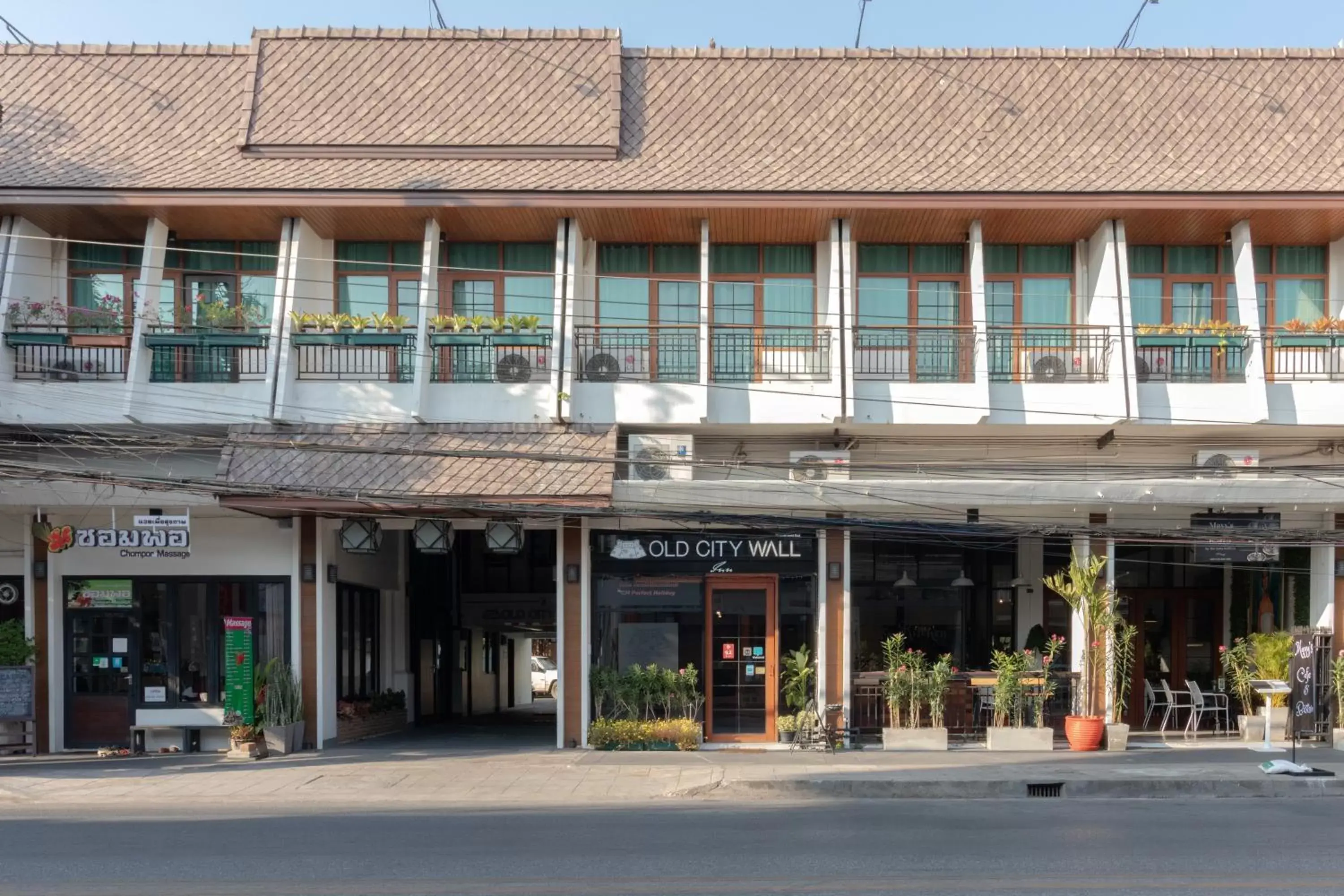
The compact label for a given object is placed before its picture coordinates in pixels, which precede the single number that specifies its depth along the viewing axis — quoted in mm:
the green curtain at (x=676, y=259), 21625
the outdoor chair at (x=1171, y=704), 21344
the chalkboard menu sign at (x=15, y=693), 19219
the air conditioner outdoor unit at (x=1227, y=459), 20531
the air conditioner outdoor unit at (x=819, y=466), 19781
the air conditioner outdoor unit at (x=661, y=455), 20062
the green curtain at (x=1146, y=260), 21375
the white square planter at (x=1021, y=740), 19922
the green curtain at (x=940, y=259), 21406
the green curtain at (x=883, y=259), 21422
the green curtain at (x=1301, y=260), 21344
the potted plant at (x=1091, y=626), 19922
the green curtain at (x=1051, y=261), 21469
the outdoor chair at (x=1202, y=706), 21141
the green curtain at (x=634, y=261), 21672
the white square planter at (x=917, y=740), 19953
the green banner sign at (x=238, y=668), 20141
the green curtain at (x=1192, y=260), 21359
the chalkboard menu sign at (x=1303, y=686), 17672
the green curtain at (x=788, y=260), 21547
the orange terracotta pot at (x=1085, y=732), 19797
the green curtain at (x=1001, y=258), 21516
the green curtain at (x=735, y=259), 21594
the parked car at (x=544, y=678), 42906
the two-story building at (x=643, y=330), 19609
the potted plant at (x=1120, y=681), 19859
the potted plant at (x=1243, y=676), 20844
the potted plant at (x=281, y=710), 19609
